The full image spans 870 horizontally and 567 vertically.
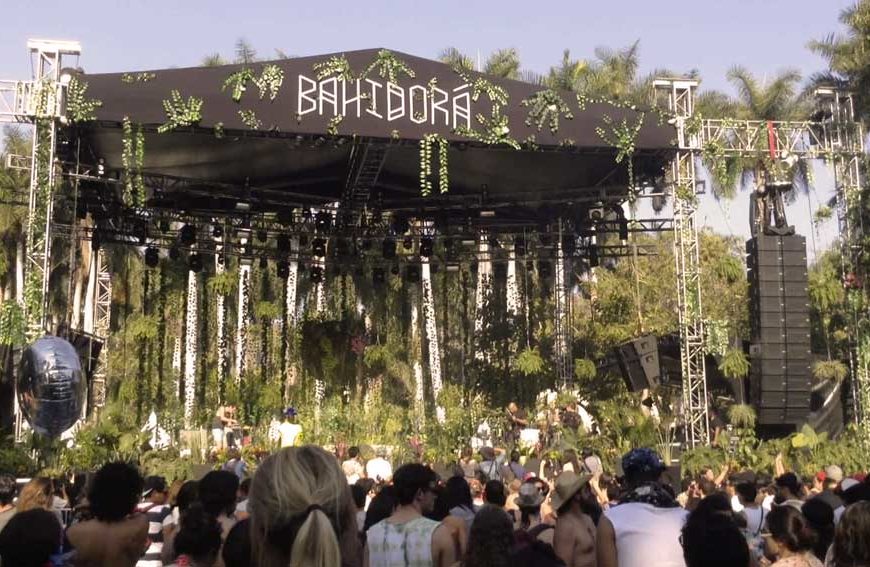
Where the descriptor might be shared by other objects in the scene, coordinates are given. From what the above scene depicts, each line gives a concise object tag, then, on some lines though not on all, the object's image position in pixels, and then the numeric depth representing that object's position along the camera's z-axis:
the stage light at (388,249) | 20.73
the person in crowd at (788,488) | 6.61
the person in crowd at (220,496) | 4.25
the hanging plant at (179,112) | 14.97
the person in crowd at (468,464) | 12.92
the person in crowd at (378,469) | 12.96
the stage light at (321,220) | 20.34
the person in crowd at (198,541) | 3.55
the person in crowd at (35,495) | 4.77
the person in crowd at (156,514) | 5.91
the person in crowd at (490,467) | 12.22
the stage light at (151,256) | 19.83
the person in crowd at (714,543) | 2.86
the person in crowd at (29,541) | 2.98
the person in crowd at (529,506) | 5.75
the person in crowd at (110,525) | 3.74
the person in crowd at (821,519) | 4.39
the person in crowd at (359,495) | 5.75
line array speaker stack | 17.00
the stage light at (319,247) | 20.19
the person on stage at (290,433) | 17.30
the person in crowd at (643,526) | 4.19
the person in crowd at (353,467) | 11.87
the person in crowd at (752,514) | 5.96
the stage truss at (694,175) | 17.05
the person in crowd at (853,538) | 3.40
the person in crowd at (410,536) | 4.11
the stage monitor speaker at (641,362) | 19.23
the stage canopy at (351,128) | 15.16
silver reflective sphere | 12.60
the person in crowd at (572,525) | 4.48
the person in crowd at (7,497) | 4.73
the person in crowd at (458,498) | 5.46
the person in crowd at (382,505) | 5.15
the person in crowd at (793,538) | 3.75
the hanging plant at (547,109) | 16.17
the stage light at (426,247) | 20.31
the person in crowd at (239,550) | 3.13
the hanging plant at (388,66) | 15.80
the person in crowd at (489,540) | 3.49
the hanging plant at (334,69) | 15.62
